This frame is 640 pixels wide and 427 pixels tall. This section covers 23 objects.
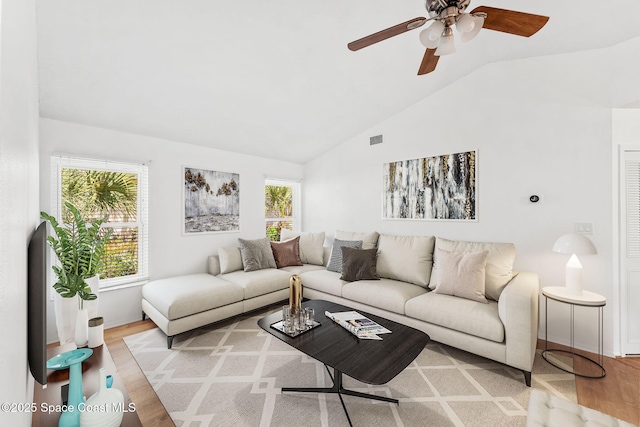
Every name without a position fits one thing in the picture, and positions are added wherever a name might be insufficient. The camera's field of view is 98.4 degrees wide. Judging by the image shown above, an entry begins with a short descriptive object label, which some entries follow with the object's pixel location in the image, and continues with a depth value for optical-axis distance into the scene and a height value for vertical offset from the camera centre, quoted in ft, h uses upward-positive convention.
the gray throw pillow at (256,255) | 12.65 -2.00
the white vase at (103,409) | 3.85 -2.79
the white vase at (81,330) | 6.53 -2.76
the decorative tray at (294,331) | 6.84 -3.01
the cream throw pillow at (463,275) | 8.85 -2.15
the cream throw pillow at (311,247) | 14.76 -1.92
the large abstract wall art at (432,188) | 11.12 +0.98
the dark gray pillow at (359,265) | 11.37 -2.25
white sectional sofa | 7.52 -2.85
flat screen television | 3.39 -1.17
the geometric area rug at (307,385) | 6.12 -4.54
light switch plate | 8.84 -0.59
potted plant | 7.04 -1.33
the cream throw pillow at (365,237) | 12.82 -1.24
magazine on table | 6.78 -2.98
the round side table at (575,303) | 7.68 -2.64
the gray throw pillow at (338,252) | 12.55 -1.90
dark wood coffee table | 5.39 -3.08
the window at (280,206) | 16.50 +0.36
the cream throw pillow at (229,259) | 12.44 -2.15
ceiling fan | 5.17 +3.67
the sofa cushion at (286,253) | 13.87 -2.09
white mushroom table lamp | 8.07 -1.24
